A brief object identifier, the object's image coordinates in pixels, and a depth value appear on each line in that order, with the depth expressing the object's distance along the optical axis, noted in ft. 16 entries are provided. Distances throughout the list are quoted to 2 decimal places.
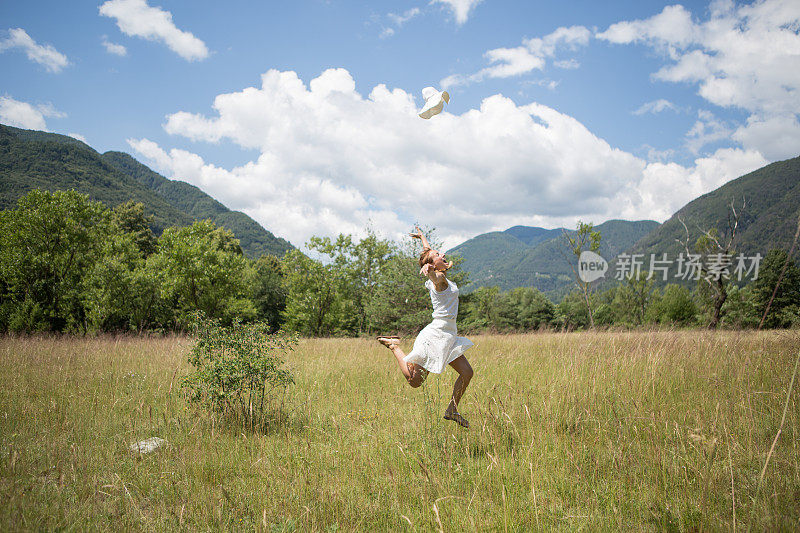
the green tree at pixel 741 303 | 103.76
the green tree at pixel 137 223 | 135.54
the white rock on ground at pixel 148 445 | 12.27
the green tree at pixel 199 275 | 86.48
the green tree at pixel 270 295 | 156.46
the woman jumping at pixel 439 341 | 12.61
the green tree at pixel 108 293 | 74.33
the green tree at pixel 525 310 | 191.93
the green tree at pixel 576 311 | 187.15
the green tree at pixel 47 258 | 72.08
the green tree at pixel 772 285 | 98.61
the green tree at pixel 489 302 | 200.73
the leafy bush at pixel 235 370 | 14.71
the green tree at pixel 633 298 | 225.35
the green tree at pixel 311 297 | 129.39
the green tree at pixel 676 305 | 181.47
